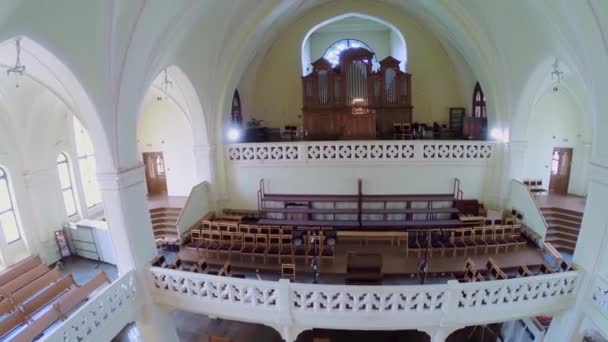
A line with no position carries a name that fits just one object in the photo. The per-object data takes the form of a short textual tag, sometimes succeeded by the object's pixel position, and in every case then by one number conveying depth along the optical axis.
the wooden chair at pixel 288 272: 8.34
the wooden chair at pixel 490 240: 10.00
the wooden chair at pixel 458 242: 9.90
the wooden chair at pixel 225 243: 10.22
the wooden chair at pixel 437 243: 9.92
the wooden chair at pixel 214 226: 10.95
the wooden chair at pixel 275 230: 11.04
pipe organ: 14.28
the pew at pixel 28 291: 8.81
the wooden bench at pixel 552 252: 9.15
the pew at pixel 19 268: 10.14
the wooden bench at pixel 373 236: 10.68
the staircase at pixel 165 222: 12.59
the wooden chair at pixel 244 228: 10.88
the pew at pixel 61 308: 6.86
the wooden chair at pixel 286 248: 9.79
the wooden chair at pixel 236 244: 10.18
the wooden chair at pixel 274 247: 9.89
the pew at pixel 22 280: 9.43
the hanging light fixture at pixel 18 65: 5.51
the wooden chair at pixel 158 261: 7.60
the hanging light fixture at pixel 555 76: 10.55
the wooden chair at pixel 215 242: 10.29
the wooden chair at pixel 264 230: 10.73
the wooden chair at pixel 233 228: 10.93
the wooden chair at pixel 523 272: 7.50
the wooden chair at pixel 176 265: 7.96
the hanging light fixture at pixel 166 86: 11.86
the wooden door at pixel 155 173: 16.47
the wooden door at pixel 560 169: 15.18
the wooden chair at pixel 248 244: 10.05
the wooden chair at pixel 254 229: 10.69
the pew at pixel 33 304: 8.05
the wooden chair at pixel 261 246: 9.91
